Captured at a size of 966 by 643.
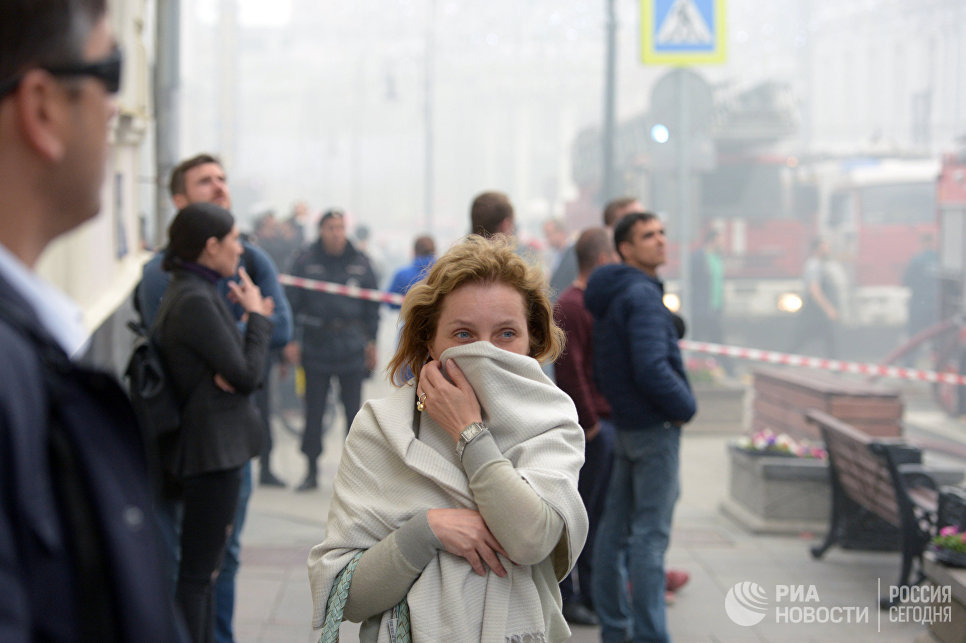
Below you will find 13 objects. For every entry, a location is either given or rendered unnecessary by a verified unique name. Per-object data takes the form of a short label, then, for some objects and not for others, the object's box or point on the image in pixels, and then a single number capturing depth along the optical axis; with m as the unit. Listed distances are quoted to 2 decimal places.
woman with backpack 3.72
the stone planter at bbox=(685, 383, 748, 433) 11.38
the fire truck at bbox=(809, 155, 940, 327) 19.81
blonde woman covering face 2.14
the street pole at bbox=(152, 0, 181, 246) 9.36
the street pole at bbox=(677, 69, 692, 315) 9.08
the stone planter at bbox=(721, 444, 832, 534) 7.09
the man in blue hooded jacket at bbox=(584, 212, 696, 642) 4.46
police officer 8.30
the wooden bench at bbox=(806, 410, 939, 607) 5.59
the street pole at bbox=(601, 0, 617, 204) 13.66
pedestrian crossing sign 8.93
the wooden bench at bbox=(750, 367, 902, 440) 7.77
